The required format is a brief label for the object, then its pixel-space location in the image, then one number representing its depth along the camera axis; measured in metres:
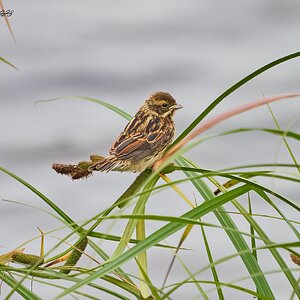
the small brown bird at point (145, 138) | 6.97
